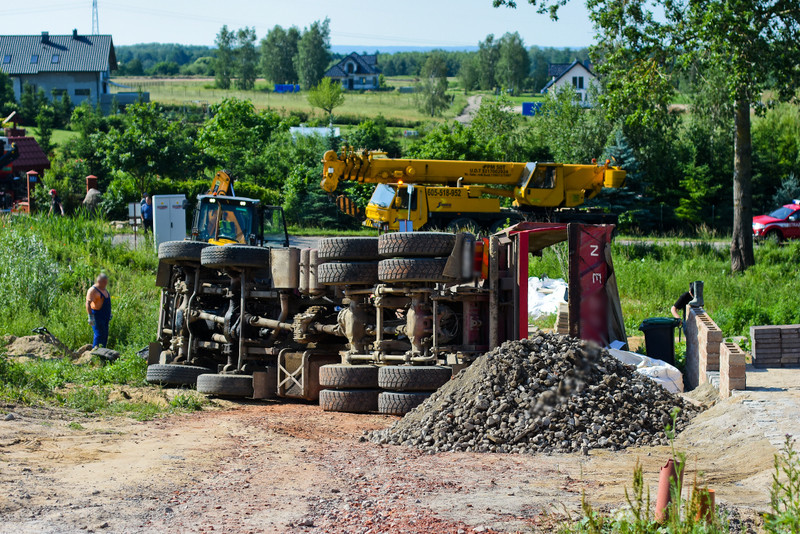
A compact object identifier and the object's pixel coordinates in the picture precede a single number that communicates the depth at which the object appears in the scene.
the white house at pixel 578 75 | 113.81
